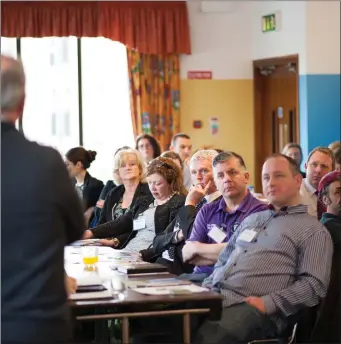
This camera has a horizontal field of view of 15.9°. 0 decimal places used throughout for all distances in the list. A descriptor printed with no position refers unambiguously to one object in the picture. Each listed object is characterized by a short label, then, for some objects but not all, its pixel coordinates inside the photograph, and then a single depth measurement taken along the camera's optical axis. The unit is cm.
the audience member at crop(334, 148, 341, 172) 1032
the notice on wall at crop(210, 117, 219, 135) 1684
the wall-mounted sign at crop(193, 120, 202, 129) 1676
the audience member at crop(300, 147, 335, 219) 990
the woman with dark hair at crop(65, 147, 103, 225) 1257
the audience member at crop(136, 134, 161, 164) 1367
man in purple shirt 676
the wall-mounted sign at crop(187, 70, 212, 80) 1663
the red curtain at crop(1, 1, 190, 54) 1569
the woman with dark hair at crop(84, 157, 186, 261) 852
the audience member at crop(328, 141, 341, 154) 1209
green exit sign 1604
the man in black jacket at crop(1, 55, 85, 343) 415
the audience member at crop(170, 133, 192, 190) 1404
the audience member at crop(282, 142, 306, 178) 1277
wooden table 498
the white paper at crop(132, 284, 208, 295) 523
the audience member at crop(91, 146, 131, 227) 1123
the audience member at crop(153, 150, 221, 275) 762
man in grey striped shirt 580
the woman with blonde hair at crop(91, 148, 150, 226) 1006
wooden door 1636
